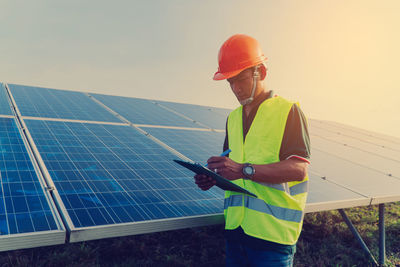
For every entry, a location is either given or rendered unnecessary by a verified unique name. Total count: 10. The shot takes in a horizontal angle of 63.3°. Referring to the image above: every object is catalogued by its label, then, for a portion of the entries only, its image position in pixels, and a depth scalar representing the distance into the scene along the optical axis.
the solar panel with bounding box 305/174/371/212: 4.18
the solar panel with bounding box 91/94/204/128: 7.04
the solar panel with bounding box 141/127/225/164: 5.17
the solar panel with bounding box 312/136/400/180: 7.04
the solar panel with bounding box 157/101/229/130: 8.33
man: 2.29
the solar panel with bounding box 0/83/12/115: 5.44
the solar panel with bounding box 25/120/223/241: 3.03
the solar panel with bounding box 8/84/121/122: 5.95
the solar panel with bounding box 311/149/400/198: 5.28
